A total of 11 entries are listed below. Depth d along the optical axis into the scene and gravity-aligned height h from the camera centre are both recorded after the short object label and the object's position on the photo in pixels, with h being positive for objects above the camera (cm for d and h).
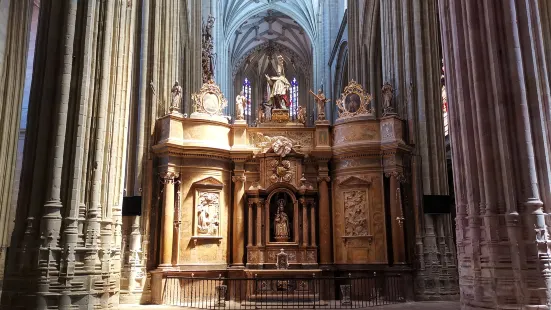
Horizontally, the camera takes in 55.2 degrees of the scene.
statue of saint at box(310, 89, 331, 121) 1834 +564
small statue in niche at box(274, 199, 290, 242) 1749 +135
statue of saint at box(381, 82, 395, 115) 1757 +552
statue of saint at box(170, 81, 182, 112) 1745 +558
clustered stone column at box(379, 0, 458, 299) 1573 +498
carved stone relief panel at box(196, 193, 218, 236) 1675 +166
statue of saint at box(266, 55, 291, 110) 1936 +647
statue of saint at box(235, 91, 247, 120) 1841 +554
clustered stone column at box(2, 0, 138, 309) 995 +194
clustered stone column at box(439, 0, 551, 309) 944 +205
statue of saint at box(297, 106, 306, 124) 1853 +527
